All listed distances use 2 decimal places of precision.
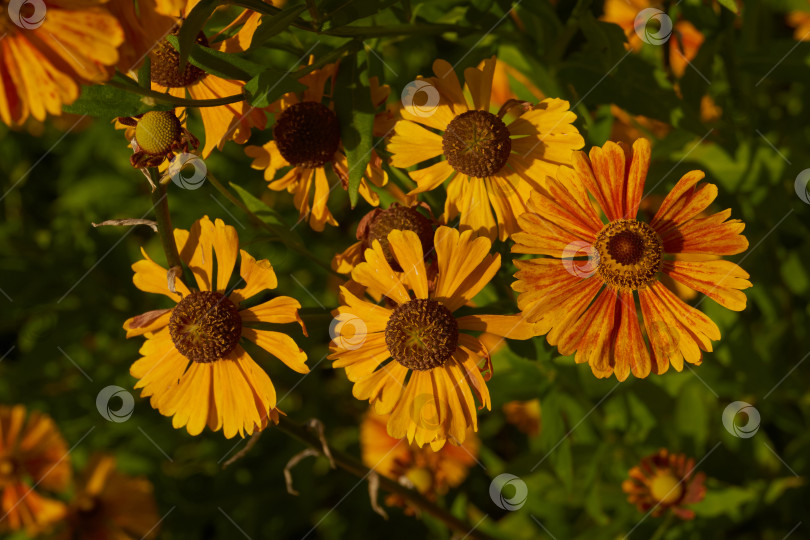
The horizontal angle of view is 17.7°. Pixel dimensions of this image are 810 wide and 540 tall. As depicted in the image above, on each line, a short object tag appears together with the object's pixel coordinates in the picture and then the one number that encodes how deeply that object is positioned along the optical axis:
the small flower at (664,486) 0.71
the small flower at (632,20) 0.79
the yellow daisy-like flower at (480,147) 0.66
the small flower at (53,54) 0.60
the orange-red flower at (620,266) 0.64
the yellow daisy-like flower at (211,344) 0.66
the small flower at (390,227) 0.66
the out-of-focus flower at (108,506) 0.81
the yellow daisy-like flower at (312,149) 0.68
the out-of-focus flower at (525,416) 0.83
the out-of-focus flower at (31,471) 0.81
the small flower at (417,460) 0.80
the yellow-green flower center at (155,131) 0.64
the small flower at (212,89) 0.66
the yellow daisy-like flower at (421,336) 0.65
